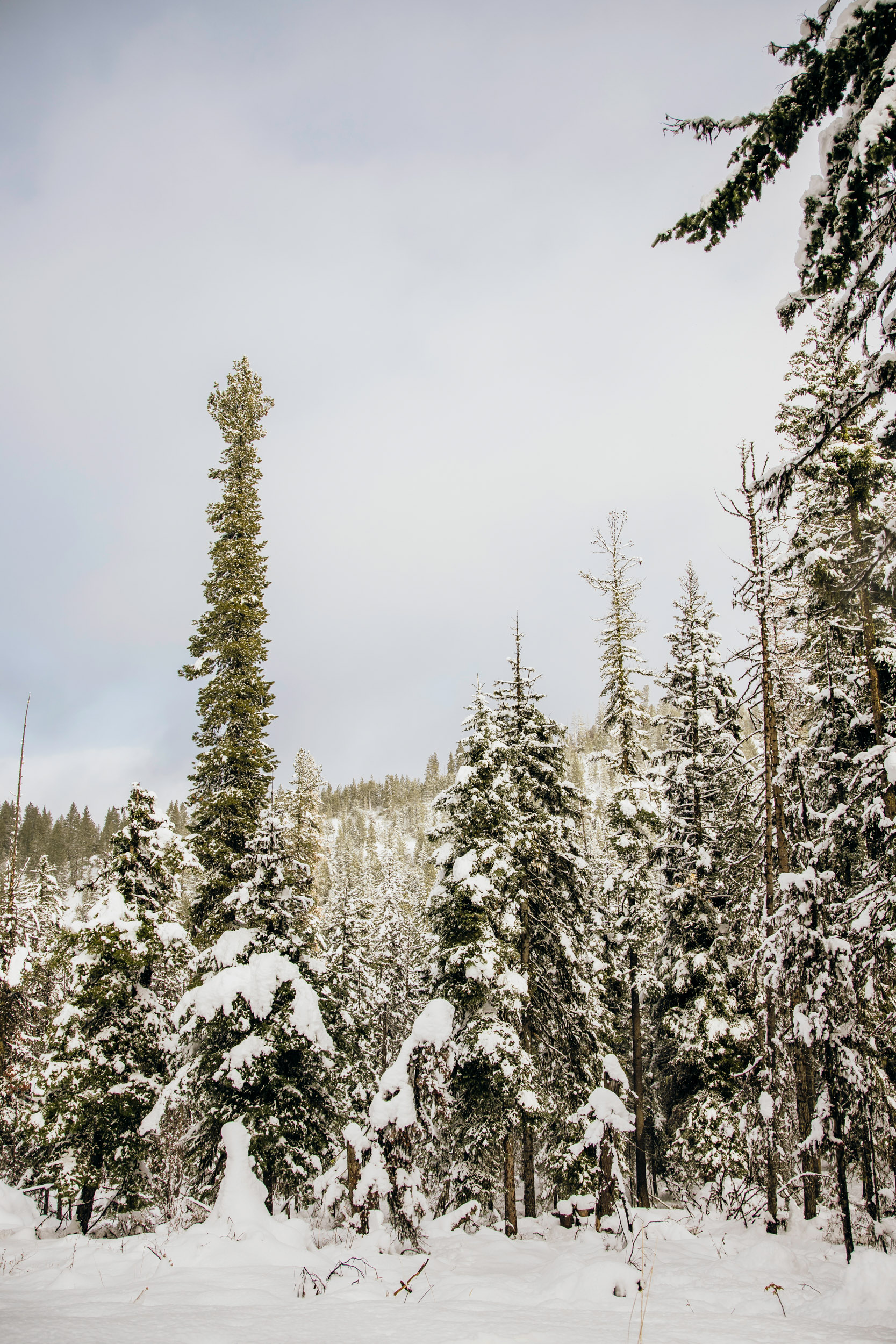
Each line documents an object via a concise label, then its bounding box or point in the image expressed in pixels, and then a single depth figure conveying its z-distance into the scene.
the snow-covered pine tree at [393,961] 33.59
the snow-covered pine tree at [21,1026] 16.42
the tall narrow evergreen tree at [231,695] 15.82
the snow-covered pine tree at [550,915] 17.28
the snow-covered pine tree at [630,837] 18.81
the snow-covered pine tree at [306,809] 28.48
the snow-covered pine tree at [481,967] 14.59
